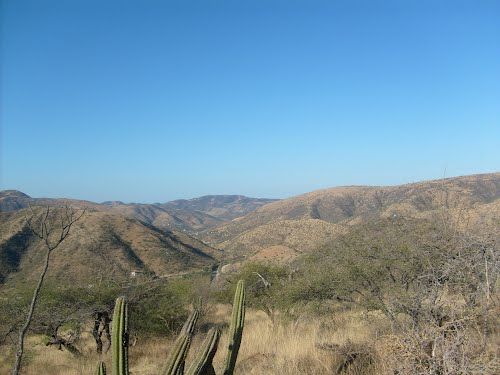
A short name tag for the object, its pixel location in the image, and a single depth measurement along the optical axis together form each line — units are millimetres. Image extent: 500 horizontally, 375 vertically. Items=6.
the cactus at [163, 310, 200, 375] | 3369
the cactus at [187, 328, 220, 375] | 3463
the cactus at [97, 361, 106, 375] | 3910
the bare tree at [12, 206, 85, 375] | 5644
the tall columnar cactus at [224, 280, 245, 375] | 4000
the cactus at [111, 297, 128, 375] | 3445
